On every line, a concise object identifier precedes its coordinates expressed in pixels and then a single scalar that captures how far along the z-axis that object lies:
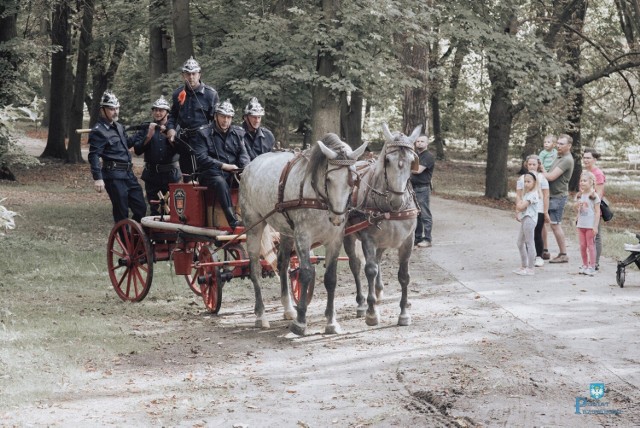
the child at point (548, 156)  15.19
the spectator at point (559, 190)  14.56
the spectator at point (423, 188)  15.85
